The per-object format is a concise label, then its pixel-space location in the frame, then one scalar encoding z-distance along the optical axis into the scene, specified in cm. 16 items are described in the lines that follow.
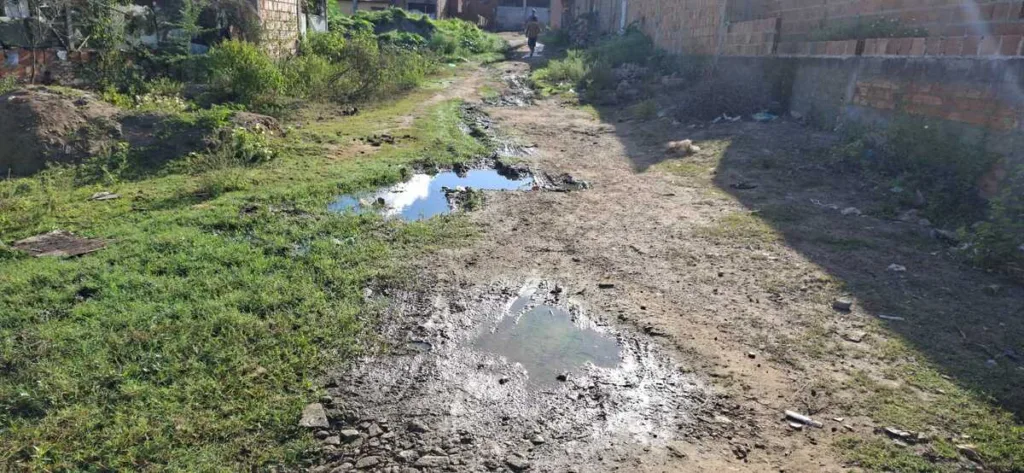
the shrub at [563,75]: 1364
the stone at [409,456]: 232
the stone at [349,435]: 243
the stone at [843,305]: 346
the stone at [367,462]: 228
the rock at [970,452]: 229
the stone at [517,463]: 229
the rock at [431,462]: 229
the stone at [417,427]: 248
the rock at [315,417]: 246
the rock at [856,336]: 315
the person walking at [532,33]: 2083
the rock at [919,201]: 501
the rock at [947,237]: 436
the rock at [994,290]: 359
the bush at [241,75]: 878
